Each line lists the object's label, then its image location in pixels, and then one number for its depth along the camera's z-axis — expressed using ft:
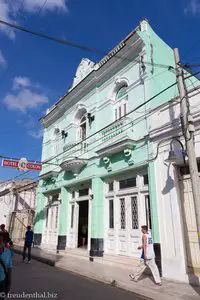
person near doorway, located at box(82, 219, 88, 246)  42.39
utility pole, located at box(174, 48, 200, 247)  17.62
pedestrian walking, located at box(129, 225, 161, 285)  21.52
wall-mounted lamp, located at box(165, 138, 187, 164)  22.35
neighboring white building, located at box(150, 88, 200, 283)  22.56
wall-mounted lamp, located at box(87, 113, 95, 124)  40.70
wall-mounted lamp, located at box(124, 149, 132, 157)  30.70
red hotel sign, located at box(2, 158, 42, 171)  42.73
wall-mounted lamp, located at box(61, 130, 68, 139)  48.01
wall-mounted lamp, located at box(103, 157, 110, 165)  34.11
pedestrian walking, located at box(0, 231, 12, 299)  12.04
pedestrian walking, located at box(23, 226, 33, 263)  33.70
